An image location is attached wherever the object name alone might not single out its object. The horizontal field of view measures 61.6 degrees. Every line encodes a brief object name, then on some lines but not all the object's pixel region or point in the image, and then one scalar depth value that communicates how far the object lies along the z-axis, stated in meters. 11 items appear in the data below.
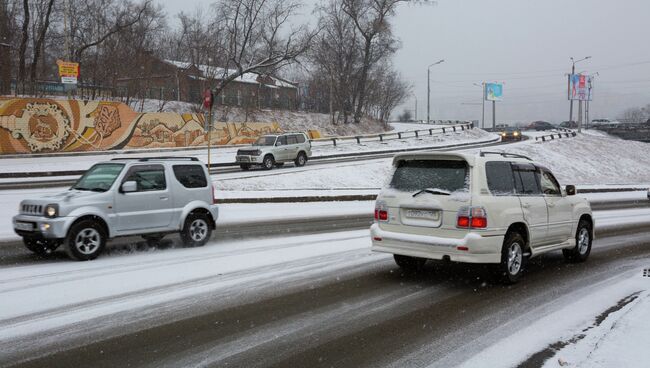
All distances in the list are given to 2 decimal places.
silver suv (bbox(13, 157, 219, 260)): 8.88
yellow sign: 31.38
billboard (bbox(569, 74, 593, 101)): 71.12
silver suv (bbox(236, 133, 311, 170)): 28.69
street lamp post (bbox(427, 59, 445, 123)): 74.25
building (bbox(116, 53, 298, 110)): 49.72
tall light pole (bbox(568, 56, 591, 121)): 63.64
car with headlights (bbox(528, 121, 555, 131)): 92.38
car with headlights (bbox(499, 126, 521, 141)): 58.00
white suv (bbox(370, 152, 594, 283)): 7.29
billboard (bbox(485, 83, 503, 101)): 85.62
